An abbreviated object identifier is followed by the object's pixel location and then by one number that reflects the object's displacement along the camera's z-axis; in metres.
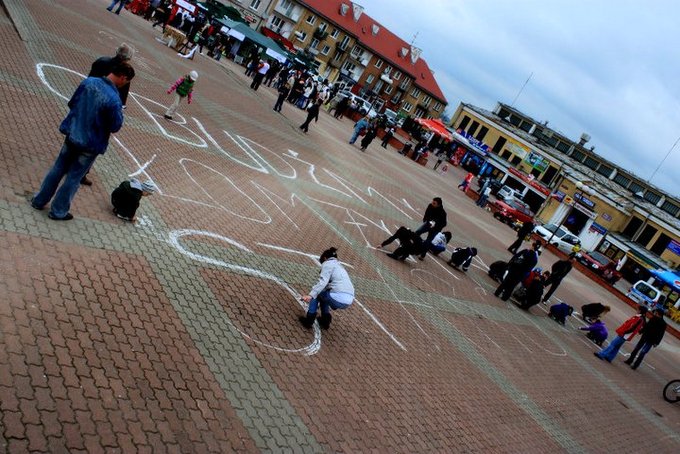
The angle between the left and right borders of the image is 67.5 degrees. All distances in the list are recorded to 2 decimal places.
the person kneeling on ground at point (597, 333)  17.14
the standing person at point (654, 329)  15.12
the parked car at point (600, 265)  35.56
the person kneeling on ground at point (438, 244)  16.84
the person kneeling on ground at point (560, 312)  17.25
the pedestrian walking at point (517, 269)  15.34
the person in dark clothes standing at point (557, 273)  17.97
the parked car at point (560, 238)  36.91
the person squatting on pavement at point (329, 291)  8.09
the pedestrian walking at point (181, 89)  14.37
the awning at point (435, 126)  44.22
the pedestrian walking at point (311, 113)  23.72
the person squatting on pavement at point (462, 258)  16.48
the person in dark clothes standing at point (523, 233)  21.41
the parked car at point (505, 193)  41.86
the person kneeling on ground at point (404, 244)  14.16
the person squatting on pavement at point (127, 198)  8.00
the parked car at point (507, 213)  35.94
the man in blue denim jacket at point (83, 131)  6.64
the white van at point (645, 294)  32.25
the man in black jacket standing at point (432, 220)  14.77
